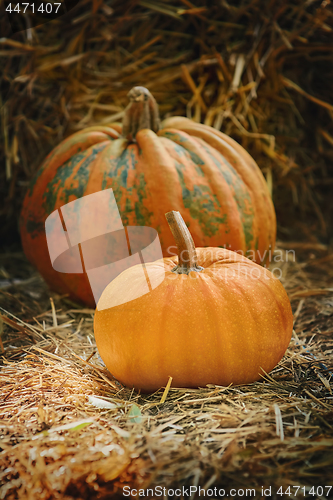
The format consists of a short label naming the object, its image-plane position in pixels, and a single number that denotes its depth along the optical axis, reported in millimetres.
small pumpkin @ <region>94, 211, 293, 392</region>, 1071
